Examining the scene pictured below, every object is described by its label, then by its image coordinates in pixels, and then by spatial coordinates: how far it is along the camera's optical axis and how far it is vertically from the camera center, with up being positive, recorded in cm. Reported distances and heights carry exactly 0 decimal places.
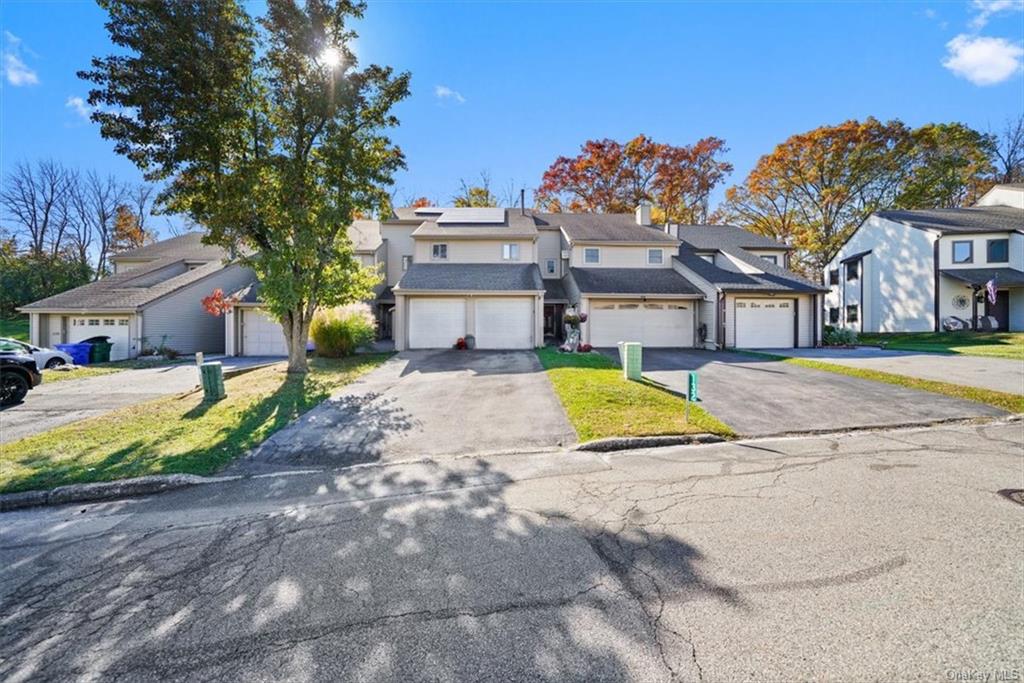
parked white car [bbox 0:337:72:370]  1398 -45
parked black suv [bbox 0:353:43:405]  943 -81
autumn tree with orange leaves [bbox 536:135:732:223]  3303 +1336
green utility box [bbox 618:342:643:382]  999 -56
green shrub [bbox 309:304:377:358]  1529 +35
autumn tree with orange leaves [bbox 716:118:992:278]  2959 +1214
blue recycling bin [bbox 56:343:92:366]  1759 -45
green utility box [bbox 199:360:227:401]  955 -93
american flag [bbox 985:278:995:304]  2102 +237
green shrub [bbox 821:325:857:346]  1973 -12
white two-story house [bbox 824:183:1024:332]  2331 +417
